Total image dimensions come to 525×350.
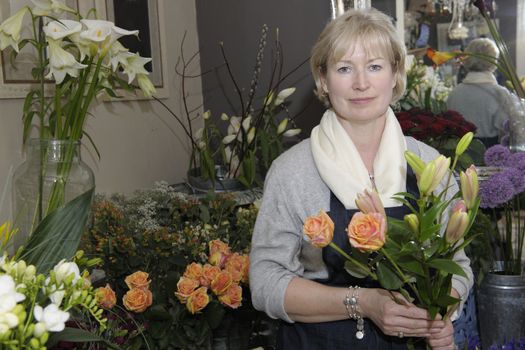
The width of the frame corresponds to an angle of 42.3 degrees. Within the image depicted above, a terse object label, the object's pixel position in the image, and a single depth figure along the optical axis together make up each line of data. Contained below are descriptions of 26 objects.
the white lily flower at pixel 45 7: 1.38
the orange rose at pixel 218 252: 1.64
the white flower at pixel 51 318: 0.63
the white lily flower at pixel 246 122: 2.19
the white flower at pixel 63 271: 0.69
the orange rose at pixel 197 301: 1.51
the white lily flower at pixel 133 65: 1.46
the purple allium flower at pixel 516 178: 1.74
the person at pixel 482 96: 2.20
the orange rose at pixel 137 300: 1.49
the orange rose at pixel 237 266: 1.60
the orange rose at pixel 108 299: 1.41
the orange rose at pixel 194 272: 1.55
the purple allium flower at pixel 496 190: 1.71
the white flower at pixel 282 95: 2.19
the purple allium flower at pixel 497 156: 1.85
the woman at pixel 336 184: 1.27
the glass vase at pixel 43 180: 1.44
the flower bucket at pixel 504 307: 1.87
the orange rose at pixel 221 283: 1.55
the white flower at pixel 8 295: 0.60
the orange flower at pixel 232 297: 1.57
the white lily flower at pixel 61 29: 1.31
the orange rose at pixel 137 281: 1.51
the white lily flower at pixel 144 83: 1.52
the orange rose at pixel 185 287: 1.51
